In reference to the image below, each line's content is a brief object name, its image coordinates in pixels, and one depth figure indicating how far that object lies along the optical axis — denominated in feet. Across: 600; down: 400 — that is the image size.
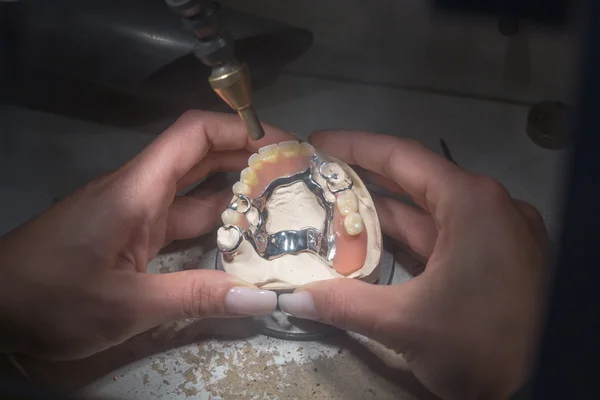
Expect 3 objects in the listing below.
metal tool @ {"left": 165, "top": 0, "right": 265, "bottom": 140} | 0.82
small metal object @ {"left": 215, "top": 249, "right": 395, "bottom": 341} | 1.18
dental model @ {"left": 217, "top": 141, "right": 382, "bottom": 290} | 1.12
